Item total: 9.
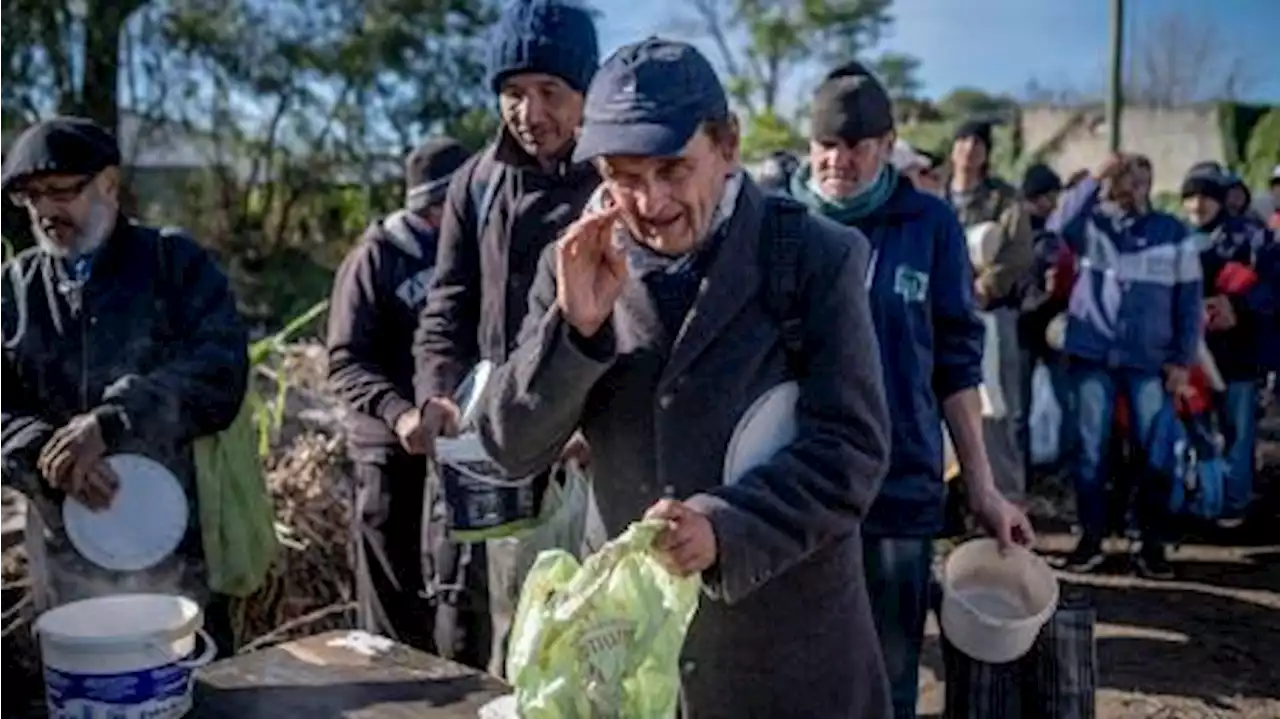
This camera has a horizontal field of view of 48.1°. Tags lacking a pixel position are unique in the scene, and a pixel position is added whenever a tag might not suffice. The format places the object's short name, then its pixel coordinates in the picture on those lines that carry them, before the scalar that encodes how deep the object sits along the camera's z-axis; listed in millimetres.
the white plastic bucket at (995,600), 3311
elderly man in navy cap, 1935
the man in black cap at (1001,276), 6422
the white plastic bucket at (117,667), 2074
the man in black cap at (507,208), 2963
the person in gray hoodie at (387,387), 4055
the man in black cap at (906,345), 3193
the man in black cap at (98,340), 3133
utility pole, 14195
